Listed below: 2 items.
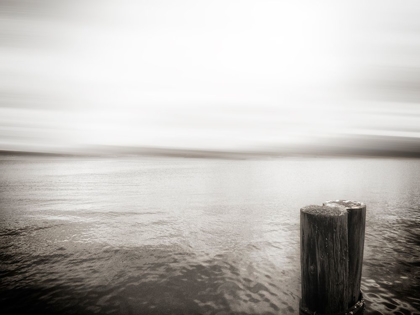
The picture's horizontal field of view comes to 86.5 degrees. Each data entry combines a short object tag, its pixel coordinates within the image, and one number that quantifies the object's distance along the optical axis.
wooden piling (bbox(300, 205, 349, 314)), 2.85
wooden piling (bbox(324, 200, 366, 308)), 3.17
